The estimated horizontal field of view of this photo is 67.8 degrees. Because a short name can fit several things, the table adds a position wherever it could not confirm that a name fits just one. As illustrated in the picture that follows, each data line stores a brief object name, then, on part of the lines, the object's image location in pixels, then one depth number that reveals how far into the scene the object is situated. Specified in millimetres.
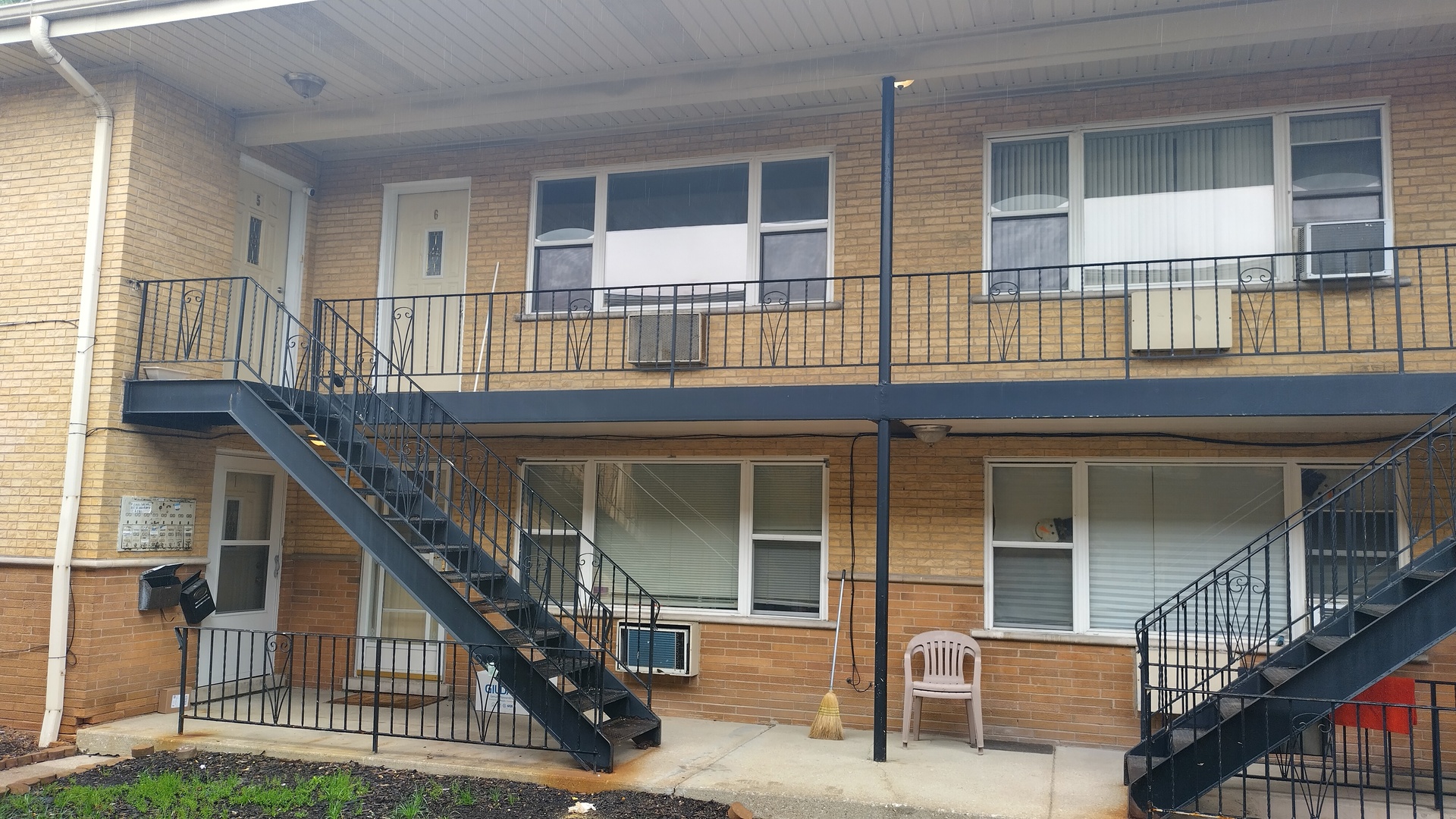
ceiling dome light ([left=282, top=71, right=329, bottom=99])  9219
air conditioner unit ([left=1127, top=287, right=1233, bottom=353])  8219
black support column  7605
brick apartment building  8125
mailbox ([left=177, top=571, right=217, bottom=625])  9070
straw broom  8344
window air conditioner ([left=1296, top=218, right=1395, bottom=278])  8195
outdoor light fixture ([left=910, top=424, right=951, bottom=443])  8367
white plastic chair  8000
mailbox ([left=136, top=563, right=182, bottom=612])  8695
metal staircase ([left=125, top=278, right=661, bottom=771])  7500
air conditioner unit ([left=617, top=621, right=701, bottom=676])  9156
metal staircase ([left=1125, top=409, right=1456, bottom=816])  5941
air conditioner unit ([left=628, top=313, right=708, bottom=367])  9461
